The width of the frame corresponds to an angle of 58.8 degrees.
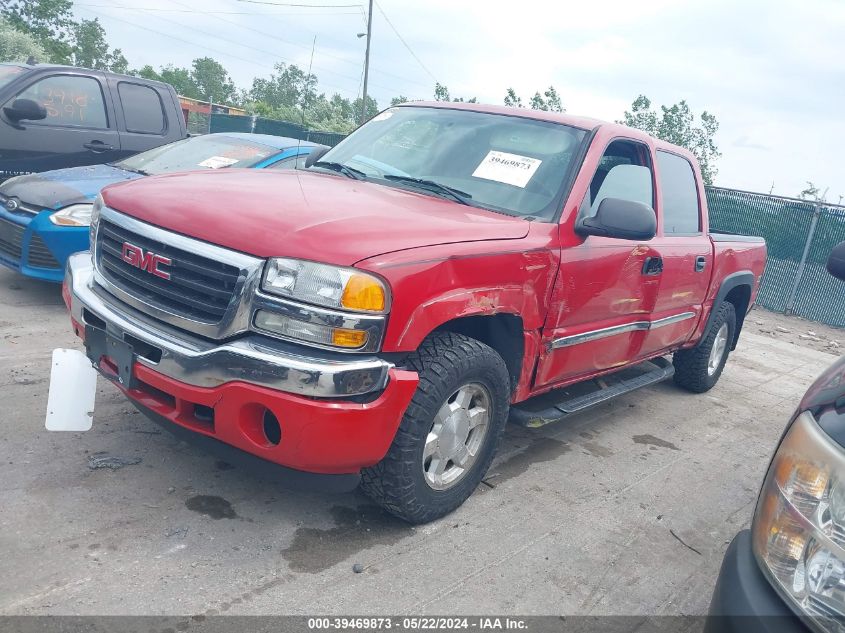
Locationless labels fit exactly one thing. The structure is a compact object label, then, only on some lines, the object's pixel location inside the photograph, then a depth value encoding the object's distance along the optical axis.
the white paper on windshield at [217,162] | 6.55
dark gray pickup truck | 7.13
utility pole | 32.25
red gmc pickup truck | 2.68
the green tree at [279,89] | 60.67
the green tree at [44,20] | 45.22
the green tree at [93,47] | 68.44
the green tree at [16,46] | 30.80
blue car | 5.61
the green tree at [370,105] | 47.12
